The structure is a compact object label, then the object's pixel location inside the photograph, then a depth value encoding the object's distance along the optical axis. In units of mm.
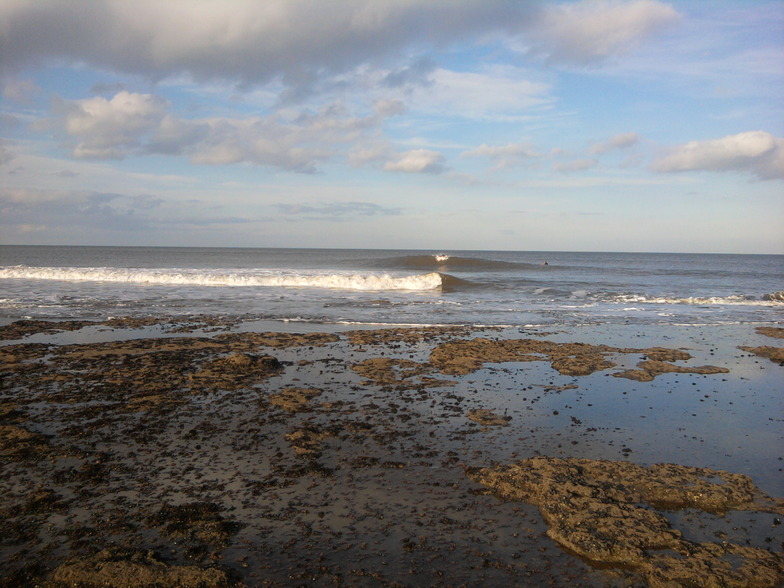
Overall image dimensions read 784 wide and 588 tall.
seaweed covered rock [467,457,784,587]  4363
